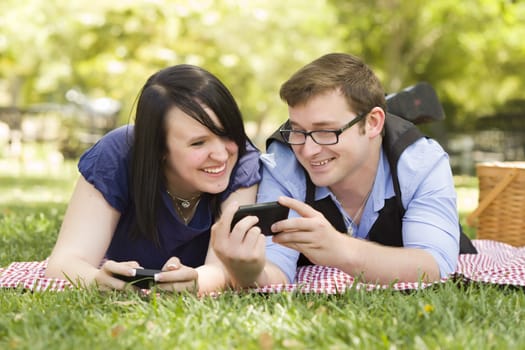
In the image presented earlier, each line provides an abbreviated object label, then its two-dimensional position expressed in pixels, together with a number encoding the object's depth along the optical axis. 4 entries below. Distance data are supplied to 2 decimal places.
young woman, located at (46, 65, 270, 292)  3.42
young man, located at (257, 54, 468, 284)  3.28
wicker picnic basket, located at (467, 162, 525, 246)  5.35
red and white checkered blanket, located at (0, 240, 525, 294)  3.22
